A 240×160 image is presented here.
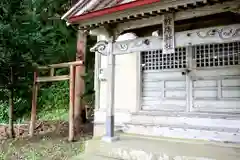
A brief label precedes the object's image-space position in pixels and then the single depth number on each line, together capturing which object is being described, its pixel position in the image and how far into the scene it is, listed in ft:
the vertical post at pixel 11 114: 25.61
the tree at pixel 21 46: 24.03
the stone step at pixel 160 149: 15.51
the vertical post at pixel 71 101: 23.58
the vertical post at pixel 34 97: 25.75
